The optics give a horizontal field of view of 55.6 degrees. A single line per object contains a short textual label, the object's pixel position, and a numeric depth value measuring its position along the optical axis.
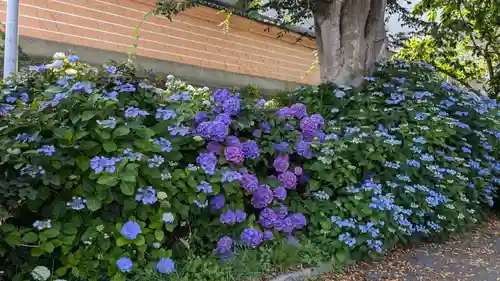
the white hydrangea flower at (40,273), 2.58
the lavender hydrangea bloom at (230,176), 3.16
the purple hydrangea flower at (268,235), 3.46
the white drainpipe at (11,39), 3.95
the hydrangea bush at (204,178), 2.67
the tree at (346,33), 5.58
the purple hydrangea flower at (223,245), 3.21
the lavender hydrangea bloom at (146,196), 2.76
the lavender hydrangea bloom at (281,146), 3.69
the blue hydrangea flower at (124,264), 2.70
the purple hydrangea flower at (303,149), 3.78
